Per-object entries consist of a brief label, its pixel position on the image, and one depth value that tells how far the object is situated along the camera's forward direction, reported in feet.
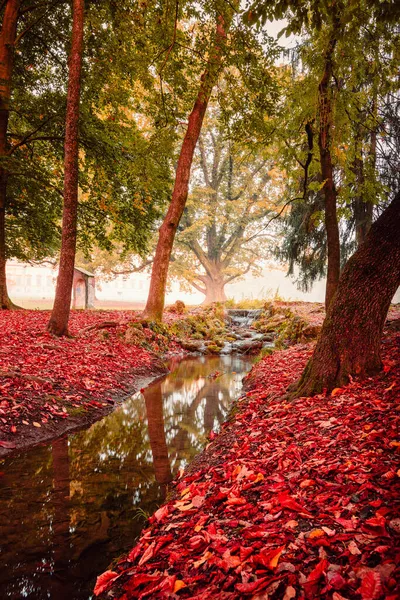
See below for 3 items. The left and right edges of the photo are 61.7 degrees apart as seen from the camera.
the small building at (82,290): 67.51
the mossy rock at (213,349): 42.04
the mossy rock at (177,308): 58.38
